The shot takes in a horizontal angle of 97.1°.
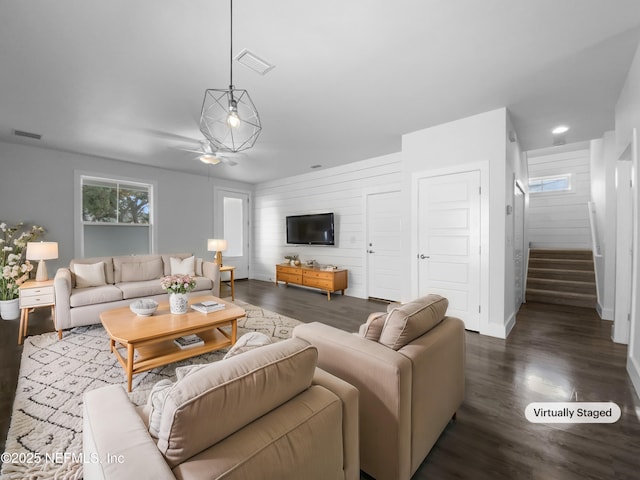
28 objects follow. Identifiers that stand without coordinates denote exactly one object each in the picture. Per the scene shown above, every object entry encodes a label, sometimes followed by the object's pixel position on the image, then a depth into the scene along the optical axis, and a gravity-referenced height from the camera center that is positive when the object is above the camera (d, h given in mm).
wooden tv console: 5391 -862
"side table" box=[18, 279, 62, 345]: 3246 -753
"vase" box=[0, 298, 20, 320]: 3707 -951
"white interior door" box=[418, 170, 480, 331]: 3492 -84
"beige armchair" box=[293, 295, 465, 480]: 1236 -676
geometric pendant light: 1770 +1447
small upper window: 6590 +1209
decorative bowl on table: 2730 -711
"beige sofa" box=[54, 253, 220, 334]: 3326 -666
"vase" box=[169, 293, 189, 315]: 2820 -674
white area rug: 1498 -1179
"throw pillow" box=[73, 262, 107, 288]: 3793 -521
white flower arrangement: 3656 -329
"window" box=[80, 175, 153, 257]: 5160 +377
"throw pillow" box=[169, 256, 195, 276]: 4629 -499
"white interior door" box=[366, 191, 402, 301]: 5020 -188
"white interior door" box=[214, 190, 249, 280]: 7066 +235
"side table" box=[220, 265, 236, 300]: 5078 -649
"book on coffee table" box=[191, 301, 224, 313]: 2900 -748
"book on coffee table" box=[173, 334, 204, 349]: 2537 -978
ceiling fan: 3777 +1108
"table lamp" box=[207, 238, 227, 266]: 5613 -188
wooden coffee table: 2229 -798
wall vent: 3918 +1445
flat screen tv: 5930 +132
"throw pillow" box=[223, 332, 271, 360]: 1116 -449
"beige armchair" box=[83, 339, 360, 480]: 722 -566
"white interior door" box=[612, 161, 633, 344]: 3016 -238
